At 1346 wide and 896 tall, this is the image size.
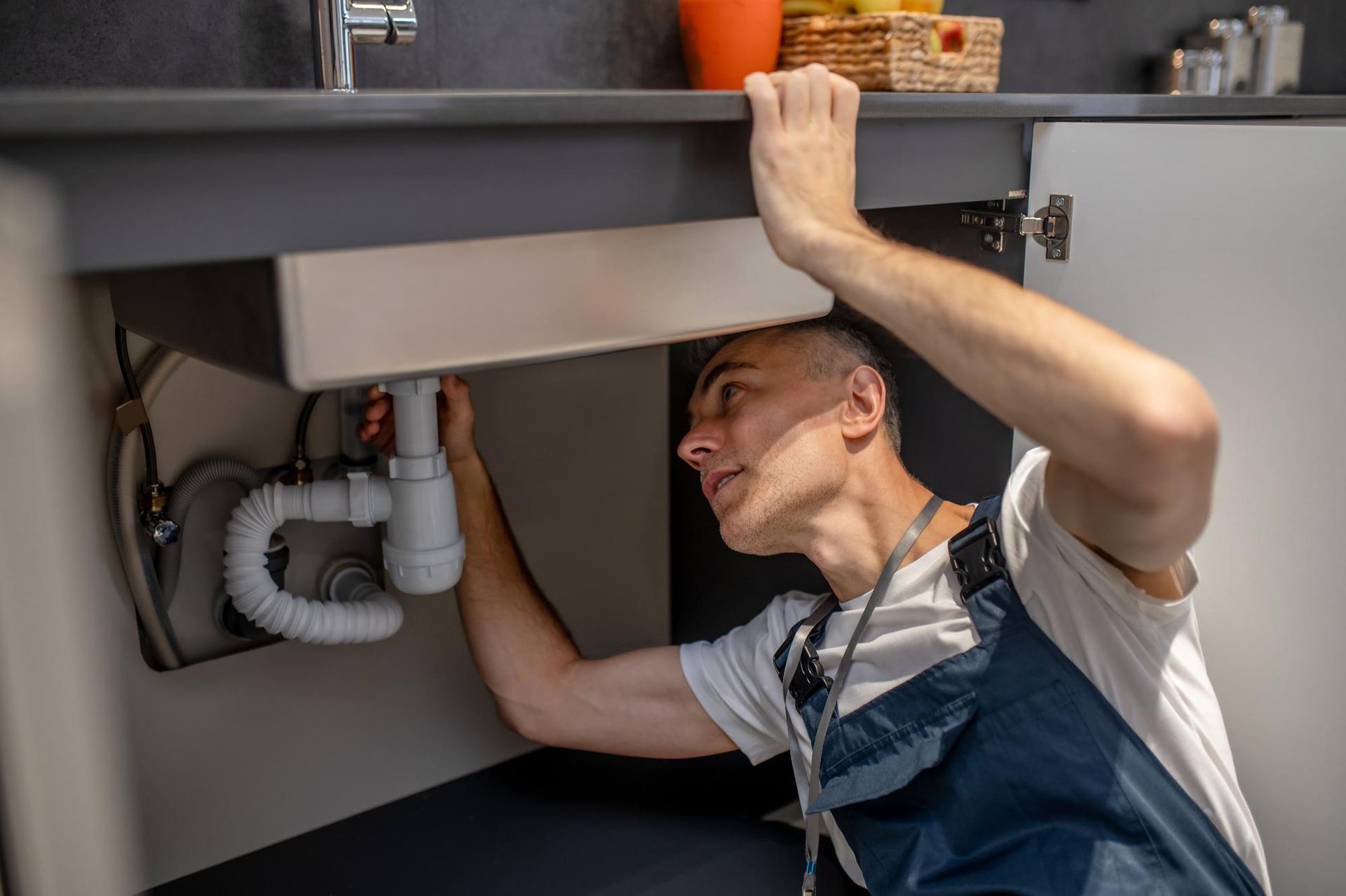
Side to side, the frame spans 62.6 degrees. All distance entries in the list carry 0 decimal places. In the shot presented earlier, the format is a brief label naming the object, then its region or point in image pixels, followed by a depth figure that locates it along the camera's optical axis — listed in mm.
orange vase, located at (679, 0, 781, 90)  1274
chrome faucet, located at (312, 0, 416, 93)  1066
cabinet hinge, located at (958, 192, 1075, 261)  1081
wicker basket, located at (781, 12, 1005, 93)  1181
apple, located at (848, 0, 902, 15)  1285
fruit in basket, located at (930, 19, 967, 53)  1233
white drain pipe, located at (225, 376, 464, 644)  1133
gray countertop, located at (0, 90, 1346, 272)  605
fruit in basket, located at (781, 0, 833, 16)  1342
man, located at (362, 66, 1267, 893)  771
